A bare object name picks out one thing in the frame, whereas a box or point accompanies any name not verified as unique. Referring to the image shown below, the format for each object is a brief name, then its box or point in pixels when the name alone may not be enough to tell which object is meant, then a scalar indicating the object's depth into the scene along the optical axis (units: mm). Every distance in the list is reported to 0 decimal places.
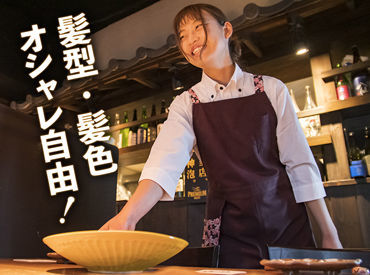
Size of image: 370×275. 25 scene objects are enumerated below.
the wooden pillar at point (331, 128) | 2378
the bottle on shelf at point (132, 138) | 3355
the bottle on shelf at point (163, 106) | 3490
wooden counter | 504
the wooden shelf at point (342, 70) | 2338
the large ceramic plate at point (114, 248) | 469
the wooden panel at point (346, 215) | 2152
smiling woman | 943
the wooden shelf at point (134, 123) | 3121
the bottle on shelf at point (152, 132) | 3253
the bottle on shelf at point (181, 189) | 2926
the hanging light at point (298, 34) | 2371
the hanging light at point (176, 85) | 3081
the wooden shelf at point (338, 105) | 2276
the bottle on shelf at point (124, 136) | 3505
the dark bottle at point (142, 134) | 3311
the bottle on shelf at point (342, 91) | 2445
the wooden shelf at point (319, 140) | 2396
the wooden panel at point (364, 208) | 2119
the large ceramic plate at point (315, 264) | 388
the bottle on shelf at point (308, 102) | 2746
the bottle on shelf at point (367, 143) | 2533
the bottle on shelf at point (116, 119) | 3867
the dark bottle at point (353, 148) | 2561
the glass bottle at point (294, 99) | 2838
